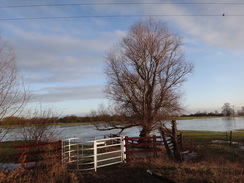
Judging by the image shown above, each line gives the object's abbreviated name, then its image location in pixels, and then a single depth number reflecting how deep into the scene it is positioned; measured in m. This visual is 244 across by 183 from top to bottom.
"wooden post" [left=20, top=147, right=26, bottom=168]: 9.91
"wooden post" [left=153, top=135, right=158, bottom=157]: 12.88
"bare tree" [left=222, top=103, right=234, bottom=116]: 112.88
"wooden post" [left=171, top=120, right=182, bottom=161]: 15.49
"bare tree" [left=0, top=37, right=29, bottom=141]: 6.98
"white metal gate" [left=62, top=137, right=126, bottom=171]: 10.02
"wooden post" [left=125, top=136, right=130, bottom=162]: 11.18
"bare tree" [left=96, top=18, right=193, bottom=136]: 22.40
